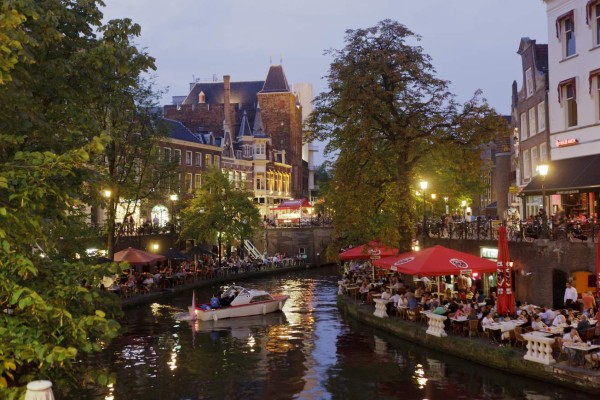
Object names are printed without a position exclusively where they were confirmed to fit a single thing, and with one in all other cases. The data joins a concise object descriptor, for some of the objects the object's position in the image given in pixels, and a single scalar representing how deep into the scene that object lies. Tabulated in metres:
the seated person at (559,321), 18.76
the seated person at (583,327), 17.62
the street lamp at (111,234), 37.05
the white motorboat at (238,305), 30.80
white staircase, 69.06
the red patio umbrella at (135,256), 37.66
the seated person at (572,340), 16.88
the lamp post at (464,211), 32.72
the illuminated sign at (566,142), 28.77
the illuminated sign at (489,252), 28.94
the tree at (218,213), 54.08
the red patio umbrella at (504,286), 21.00
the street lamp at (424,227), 37.16
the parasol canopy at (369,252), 33.06
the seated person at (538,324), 18.80
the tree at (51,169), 7.17
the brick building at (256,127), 86.31
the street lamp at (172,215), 57.29
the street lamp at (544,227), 25.03
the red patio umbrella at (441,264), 23.80
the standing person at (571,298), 22.30
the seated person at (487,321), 20.44
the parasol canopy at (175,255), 44.84
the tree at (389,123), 29.16
